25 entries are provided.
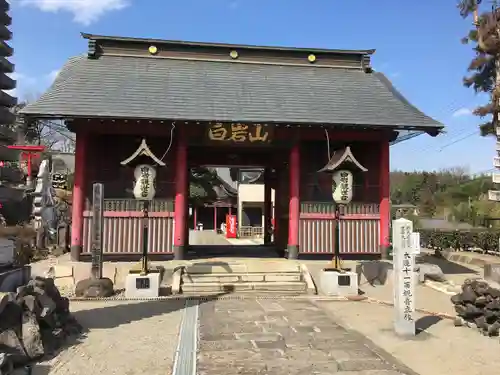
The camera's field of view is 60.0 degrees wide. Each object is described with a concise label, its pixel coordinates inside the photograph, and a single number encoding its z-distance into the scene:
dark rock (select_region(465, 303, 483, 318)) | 8.08
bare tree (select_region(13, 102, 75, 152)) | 14.30
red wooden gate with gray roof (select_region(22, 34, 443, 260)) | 13.93
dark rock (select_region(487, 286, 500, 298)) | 7.90
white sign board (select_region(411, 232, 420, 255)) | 7.76
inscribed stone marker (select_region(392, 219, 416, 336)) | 7.64
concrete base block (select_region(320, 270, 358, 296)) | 11.46
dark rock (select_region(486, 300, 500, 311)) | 7.86
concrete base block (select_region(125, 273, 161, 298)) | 11.04
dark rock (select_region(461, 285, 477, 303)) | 8.25
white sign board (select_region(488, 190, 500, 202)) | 12.25
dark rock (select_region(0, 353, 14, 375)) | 5.14
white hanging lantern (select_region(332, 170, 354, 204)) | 11.70
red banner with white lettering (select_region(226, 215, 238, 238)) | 36.88
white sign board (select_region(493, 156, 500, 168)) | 12.03
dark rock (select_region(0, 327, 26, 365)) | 5.59
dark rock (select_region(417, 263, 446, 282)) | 12.69
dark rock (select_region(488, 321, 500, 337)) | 7.64
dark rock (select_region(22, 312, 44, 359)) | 5.98
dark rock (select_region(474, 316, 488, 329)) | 7.83
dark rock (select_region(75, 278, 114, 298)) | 10.90
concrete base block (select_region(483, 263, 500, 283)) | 11.18
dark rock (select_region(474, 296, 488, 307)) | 8.04
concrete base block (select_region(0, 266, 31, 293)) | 6.88
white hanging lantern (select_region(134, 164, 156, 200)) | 11.27
